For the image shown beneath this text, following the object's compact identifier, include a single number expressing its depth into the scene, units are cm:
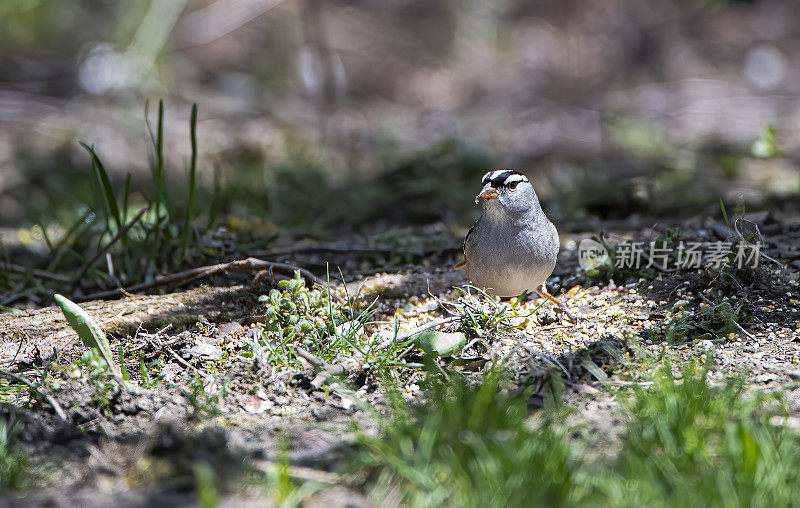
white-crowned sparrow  682
